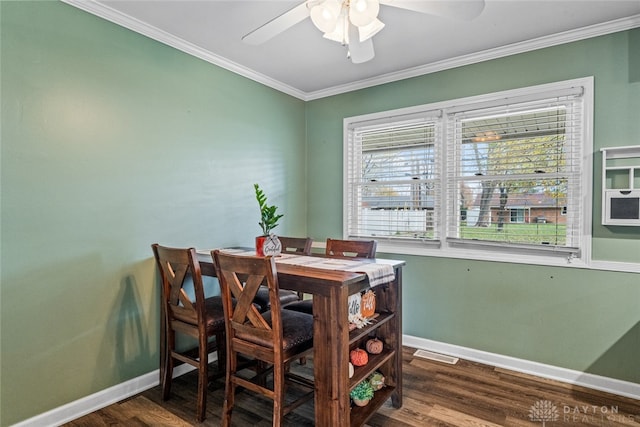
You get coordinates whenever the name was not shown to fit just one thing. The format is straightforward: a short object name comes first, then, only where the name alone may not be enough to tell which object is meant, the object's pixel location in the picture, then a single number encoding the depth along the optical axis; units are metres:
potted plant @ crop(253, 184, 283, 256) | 2.47
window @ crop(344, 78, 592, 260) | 2.56
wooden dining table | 1.68
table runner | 1.91
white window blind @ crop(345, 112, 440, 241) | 3.19
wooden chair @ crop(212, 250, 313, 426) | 1.74
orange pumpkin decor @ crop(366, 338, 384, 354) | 2.13
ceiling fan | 1.56
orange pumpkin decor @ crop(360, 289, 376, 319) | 2.03
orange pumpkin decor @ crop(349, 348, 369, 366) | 1.98
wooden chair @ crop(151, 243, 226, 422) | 2.08
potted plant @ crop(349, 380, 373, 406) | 2.02
